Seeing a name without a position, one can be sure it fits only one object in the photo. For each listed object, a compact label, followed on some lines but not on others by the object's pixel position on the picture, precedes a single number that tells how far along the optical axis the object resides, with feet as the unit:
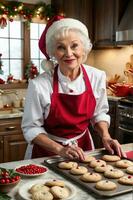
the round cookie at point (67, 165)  4.64
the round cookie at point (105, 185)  3.85
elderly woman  5.56
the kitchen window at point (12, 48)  13.51
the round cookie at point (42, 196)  3.53
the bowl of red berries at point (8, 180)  3.79
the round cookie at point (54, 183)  3.91
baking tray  3.80
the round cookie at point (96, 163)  4.70
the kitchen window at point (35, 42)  14.06
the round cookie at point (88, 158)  4.90
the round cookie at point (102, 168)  4.49
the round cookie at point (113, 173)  4.27
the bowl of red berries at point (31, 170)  4.39
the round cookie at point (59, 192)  3.60
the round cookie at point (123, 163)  4.70
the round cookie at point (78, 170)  4.42
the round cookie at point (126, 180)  4.04
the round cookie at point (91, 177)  4.14
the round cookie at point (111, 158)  4.99
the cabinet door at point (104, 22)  13.26
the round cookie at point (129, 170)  4.47
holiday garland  12.87
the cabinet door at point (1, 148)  11.35
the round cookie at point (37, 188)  3.75
